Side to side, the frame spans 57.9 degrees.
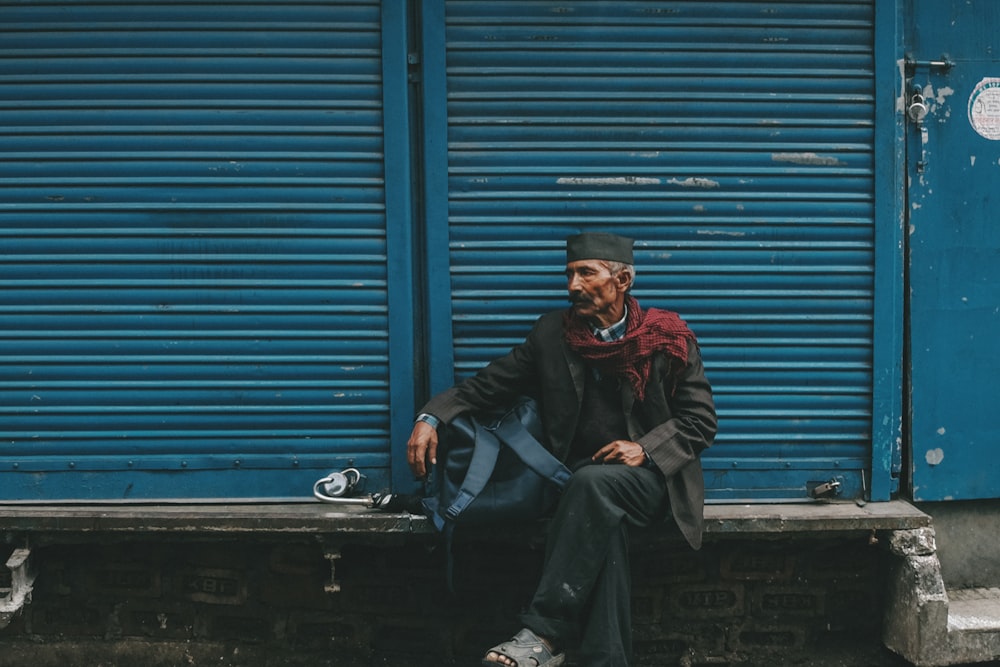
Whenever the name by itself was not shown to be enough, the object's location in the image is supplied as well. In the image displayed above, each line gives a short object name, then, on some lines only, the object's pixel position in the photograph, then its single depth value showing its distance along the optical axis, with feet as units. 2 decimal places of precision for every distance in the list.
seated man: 10.53
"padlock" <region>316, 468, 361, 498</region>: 12.56
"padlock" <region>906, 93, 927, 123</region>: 12.90
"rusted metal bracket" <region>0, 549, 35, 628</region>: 12.21
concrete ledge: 12.11
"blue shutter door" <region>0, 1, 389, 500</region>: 12.64
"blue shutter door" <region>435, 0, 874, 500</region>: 12.73
